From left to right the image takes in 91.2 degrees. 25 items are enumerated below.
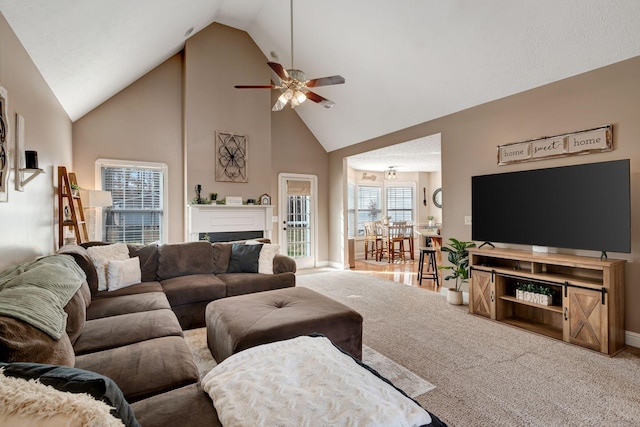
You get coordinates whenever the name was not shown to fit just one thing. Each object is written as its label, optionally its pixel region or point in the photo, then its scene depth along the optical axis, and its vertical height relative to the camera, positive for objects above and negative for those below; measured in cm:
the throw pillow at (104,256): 319 -44
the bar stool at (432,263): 531 -90
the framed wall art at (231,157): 582 +109
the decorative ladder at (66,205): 370 +14
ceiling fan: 337 +145
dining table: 783 -48
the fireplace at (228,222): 551 -14
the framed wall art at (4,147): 207 +47
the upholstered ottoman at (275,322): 212 -78
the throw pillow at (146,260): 367 -53
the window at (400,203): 923 +29
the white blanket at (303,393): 110 -71
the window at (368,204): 879 +26
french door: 675 -5
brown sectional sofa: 122 -76
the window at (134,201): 518 +24
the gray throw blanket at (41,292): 132 -38
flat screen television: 281 +5
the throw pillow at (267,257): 406 -57
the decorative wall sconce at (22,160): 241 +44
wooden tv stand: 273 -83
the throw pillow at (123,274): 321 -62
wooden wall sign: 303 +70
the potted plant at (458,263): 416 -68
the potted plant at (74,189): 399 +34
